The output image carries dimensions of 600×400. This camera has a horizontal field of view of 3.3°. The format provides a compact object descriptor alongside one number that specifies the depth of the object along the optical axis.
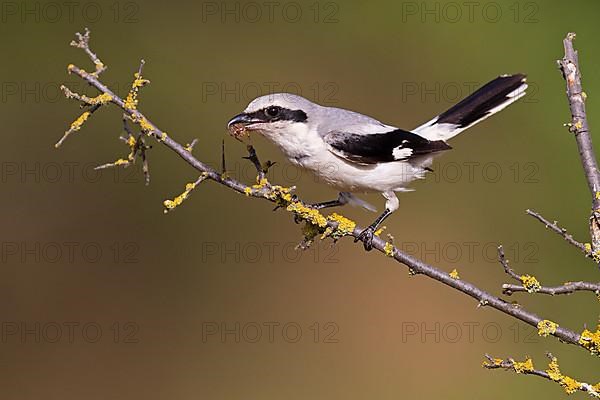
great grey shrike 8.15
